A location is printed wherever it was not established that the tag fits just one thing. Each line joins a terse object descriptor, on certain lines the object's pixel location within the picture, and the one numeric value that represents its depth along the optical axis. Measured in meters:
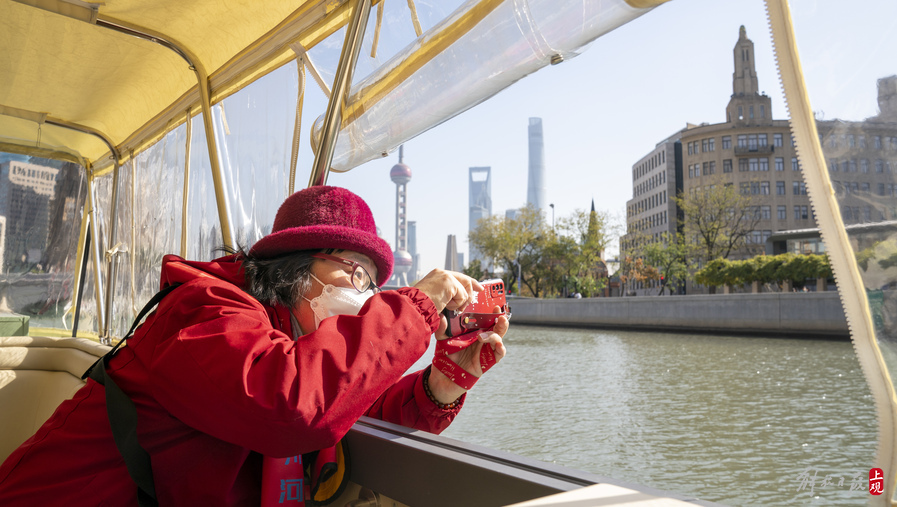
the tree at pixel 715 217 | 34.78
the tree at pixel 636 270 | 42.34
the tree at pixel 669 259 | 40.03
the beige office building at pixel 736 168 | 44.91
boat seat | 2.56
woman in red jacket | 0.99
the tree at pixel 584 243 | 41.81
